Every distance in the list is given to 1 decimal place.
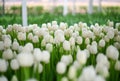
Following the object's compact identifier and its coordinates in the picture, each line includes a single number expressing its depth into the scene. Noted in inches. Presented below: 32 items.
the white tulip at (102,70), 50.5
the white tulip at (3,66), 51.3
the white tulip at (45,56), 56.6
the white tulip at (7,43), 71.0
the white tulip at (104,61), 53.4
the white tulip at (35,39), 85.5
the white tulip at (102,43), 77.4
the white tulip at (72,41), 75.6
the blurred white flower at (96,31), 98.6
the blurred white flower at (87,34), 90.4
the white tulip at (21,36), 88.3
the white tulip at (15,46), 73.2
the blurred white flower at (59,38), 78.6
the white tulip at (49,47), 71.6
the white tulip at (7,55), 60.9
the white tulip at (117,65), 56.6
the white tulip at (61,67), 50.7
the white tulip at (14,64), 53.4
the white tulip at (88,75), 42.6
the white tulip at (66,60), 56.3
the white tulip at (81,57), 52.0
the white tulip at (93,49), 67.8
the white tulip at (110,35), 84.6
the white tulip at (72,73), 47.4
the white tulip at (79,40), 82.4
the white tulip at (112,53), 55.9
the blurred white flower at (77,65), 52.0
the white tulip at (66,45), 69.4
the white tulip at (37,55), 55.0
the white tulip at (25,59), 46.9
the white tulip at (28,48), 63.2
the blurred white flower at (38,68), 56.0
